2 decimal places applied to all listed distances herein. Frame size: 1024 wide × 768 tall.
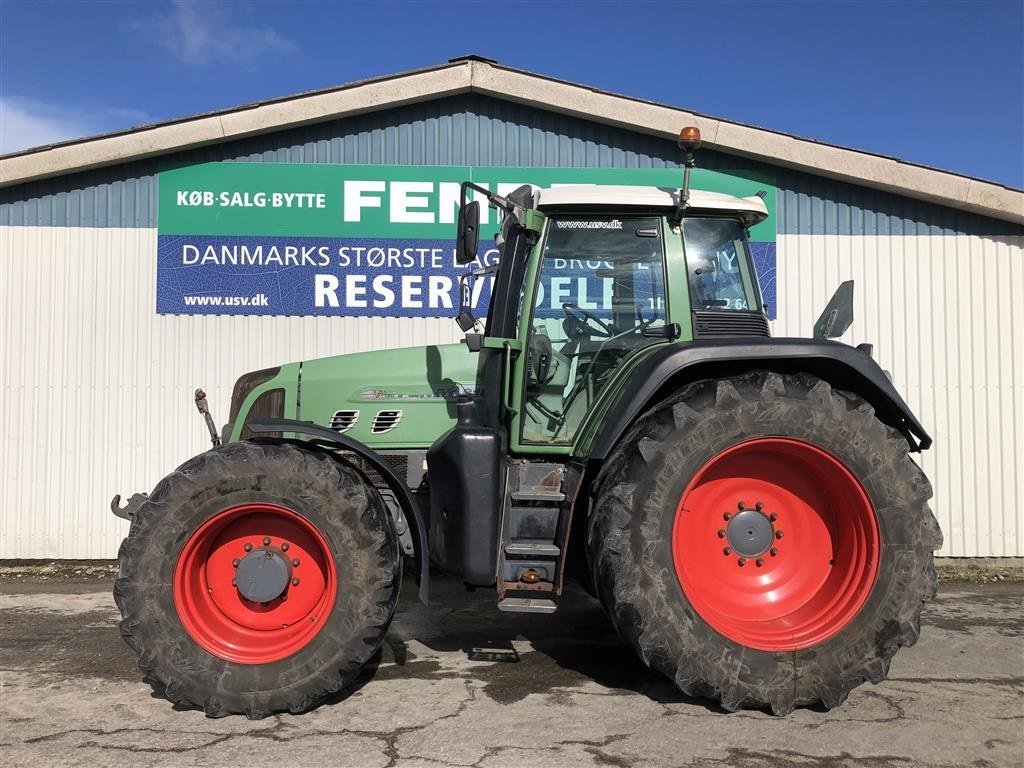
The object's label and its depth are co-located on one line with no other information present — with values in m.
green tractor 3.26
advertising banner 7.02
